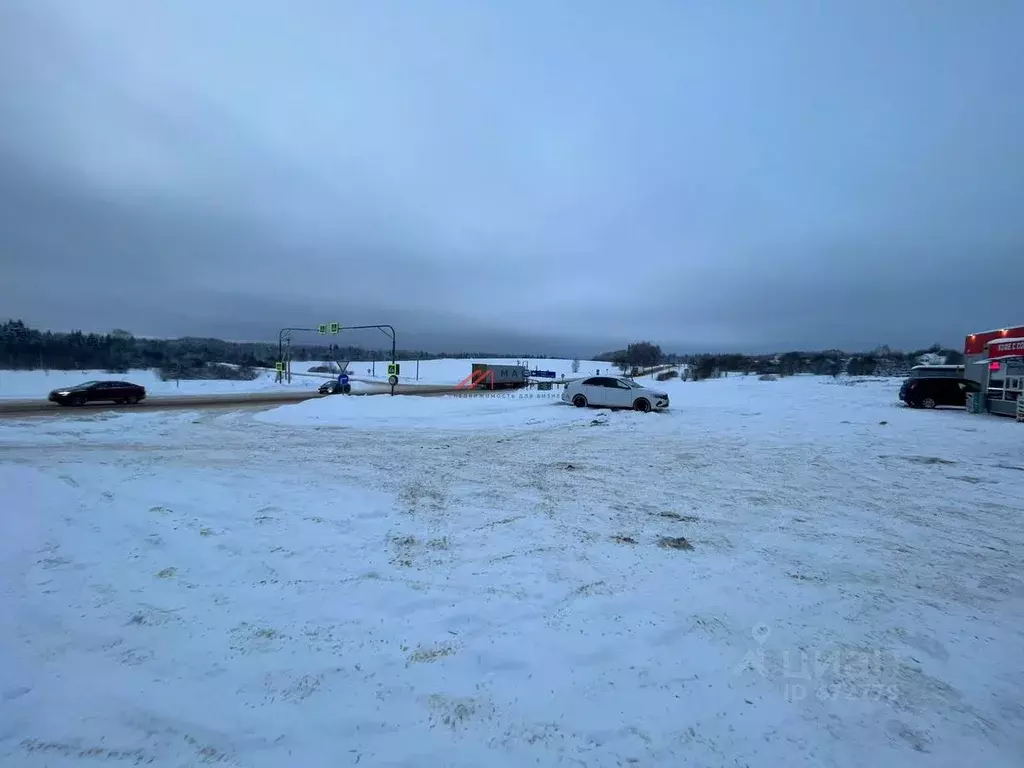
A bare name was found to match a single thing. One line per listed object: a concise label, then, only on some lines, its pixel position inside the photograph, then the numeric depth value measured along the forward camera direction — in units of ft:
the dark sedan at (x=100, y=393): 76.05
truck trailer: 150.20
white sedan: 70.78
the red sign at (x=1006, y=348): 65.67
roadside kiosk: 63.36
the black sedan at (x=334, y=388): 114.11
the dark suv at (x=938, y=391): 73.97
